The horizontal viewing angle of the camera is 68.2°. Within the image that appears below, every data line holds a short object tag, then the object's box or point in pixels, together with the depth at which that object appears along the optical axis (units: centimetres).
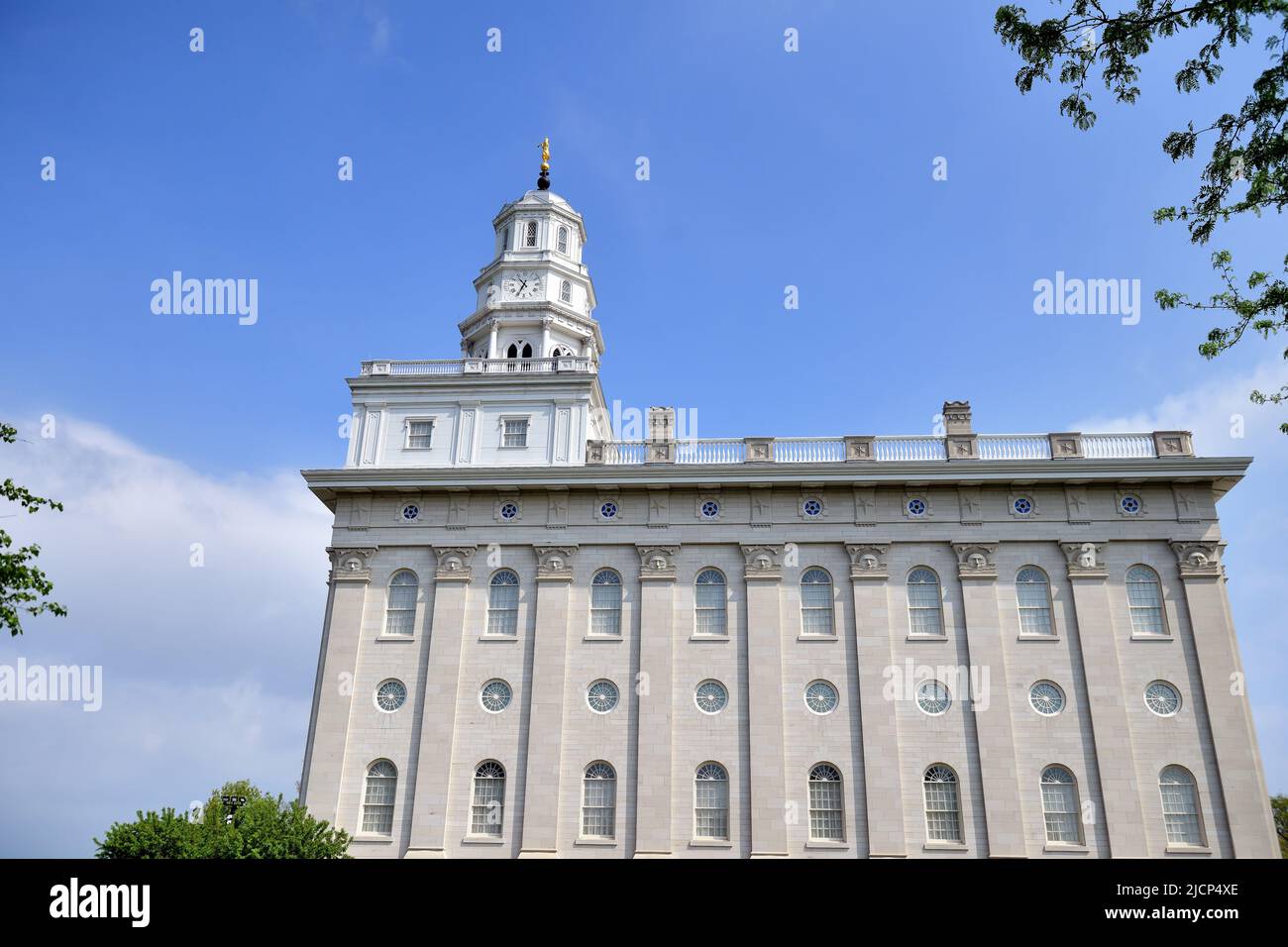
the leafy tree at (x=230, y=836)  2511
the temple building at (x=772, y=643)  2989
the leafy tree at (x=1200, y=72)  1236
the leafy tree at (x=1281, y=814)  4667
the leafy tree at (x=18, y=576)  1798
